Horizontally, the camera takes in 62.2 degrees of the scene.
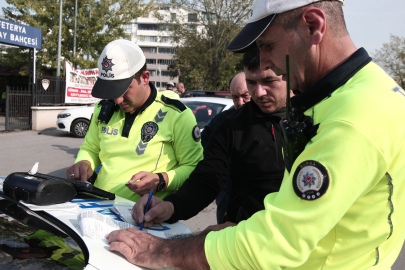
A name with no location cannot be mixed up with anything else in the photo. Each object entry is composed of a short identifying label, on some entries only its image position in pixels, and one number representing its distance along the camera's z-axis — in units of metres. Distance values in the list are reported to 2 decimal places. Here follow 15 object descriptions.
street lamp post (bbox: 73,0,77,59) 19.96
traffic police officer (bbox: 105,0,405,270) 0.86
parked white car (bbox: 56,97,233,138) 11.84
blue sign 11.89
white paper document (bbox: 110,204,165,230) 1.64
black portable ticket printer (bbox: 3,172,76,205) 1.69
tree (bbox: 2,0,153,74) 20.00
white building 74.62
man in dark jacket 1.97
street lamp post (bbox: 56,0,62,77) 17.33
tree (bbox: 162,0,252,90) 22.66
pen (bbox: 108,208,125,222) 1.67
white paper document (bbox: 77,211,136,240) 1.40
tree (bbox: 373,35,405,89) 35.47
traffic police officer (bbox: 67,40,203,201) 2.33
